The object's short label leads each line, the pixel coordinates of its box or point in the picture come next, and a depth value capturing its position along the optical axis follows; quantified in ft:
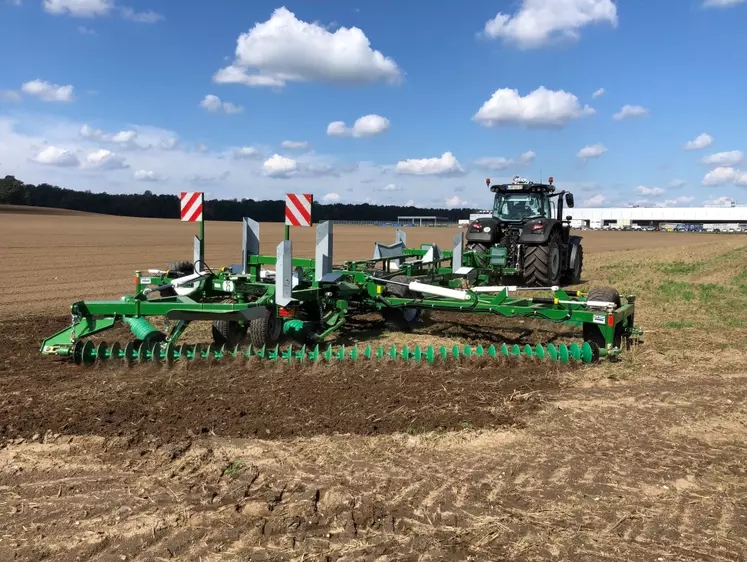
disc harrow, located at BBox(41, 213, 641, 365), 18.29
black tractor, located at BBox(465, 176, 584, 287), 38.19
